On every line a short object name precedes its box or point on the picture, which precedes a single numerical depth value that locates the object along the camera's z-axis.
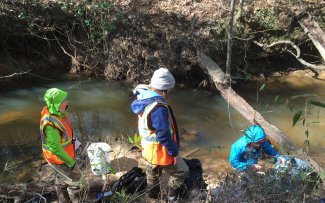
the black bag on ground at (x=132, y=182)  4.93
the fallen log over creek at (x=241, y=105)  5.93
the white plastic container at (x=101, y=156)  3.83
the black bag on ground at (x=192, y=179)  4.81
